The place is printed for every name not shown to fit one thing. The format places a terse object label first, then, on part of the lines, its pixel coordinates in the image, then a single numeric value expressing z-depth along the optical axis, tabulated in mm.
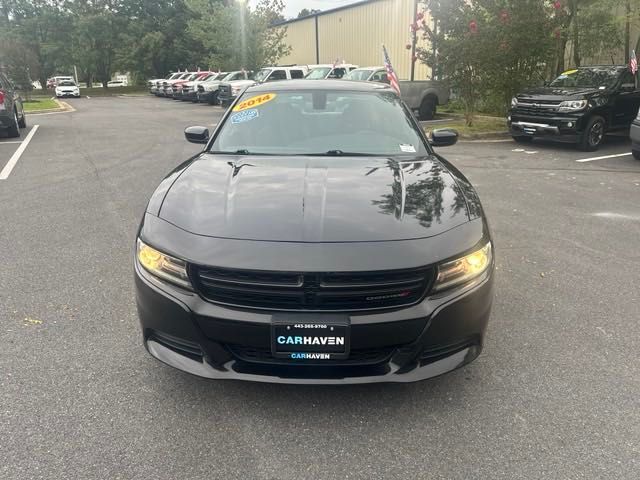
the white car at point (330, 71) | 21861
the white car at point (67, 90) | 42562
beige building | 26078
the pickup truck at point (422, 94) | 17031
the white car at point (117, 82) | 82312
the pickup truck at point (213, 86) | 27516
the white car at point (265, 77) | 23750
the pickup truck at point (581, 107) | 11125
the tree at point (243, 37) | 29266
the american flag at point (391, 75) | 13992
